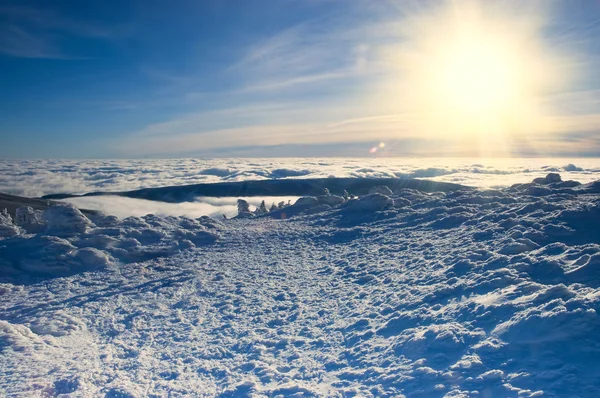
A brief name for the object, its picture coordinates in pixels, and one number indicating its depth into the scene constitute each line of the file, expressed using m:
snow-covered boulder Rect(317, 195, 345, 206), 26.44
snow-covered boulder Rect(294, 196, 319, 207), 25.86
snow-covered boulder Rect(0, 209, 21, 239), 18.17
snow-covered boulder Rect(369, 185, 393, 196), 26.62
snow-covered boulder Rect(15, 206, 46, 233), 22.81
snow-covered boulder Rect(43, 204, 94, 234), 17.28
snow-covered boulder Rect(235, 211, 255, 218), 26.04
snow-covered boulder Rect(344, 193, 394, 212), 20.42
